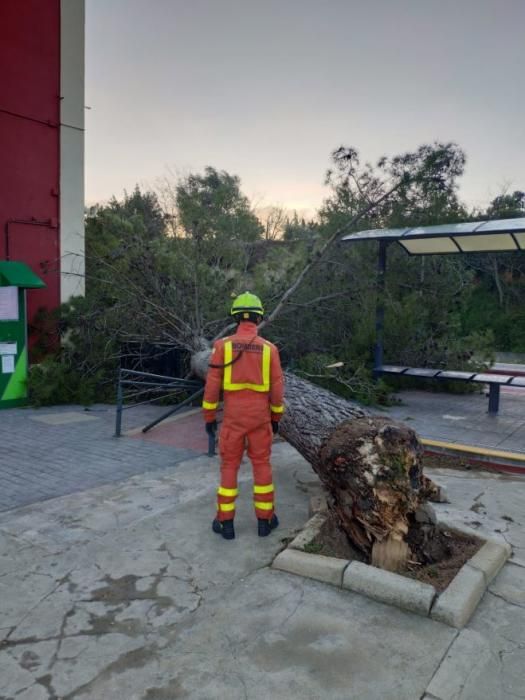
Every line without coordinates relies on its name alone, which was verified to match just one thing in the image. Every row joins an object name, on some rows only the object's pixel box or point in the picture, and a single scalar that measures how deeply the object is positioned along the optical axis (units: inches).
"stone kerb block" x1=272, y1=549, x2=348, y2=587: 125.4
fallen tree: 132.3
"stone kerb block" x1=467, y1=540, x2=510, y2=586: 128.1
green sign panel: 330.6
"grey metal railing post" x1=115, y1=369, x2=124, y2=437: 262.9
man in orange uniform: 152.8
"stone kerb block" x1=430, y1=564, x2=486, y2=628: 110.2
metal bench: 305.6
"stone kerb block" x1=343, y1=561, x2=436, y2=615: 113.6
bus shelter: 303.1
